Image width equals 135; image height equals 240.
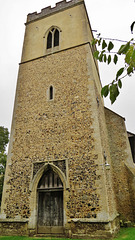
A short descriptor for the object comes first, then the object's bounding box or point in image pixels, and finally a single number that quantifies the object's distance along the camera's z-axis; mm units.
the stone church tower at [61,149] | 7582
